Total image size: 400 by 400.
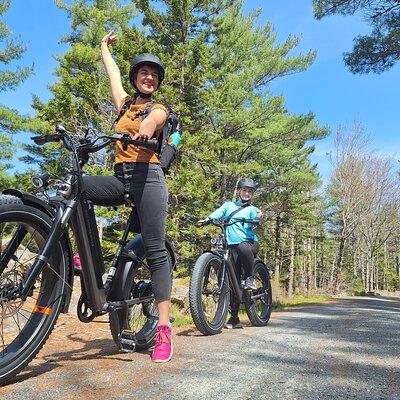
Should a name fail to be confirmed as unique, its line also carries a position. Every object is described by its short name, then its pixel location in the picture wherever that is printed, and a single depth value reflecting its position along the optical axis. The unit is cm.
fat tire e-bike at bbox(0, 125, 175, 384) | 240
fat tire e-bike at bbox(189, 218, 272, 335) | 458
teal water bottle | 321
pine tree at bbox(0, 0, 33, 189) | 1864
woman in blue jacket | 559
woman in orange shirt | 293
